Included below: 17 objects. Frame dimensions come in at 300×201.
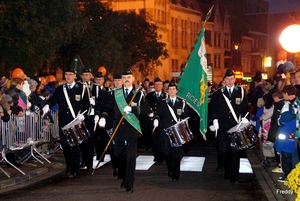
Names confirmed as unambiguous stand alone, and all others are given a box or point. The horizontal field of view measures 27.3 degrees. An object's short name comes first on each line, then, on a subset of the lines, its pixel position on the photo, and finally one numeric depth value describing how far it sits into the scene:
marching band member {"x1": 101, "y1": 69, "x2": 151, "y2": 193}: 11.02
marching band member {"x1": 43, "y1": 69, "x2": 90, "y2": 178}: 12.80
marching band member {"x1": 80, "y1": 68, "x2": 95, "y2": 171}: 13.91
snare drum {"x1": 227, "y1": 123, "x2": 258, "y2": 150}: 11.73
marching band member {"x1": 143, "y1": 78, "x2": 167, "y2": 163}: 15.28
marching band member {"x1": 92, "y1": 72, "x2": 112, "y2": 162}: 15.08
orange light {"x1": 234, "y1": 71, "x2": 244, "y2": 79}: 51.00
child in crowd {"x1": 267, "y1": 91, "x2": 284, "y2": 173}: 11.65
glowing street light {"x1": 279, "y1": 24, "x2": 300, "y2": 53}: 12.62
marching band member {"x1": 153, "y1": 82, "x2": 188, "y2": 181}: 12.70
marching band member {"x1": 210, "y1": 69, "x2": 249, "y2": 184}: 12.06
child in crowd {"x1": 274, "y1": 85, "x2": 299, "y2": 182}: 11.21
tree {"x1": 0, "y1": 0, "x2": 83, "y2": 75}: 27.20
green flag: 15.84
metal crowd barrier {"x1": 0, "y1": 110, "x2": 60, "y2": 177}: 12.79
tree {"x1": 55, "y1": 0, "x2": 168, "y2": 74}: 41.38
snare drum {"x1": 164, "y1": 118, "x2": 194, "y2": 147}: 12.26
